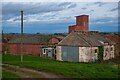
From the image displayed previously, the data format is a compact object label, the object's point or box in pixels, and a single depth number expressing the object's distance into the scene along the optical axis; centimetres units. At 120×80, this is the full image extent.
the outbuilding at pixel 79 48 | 2582
